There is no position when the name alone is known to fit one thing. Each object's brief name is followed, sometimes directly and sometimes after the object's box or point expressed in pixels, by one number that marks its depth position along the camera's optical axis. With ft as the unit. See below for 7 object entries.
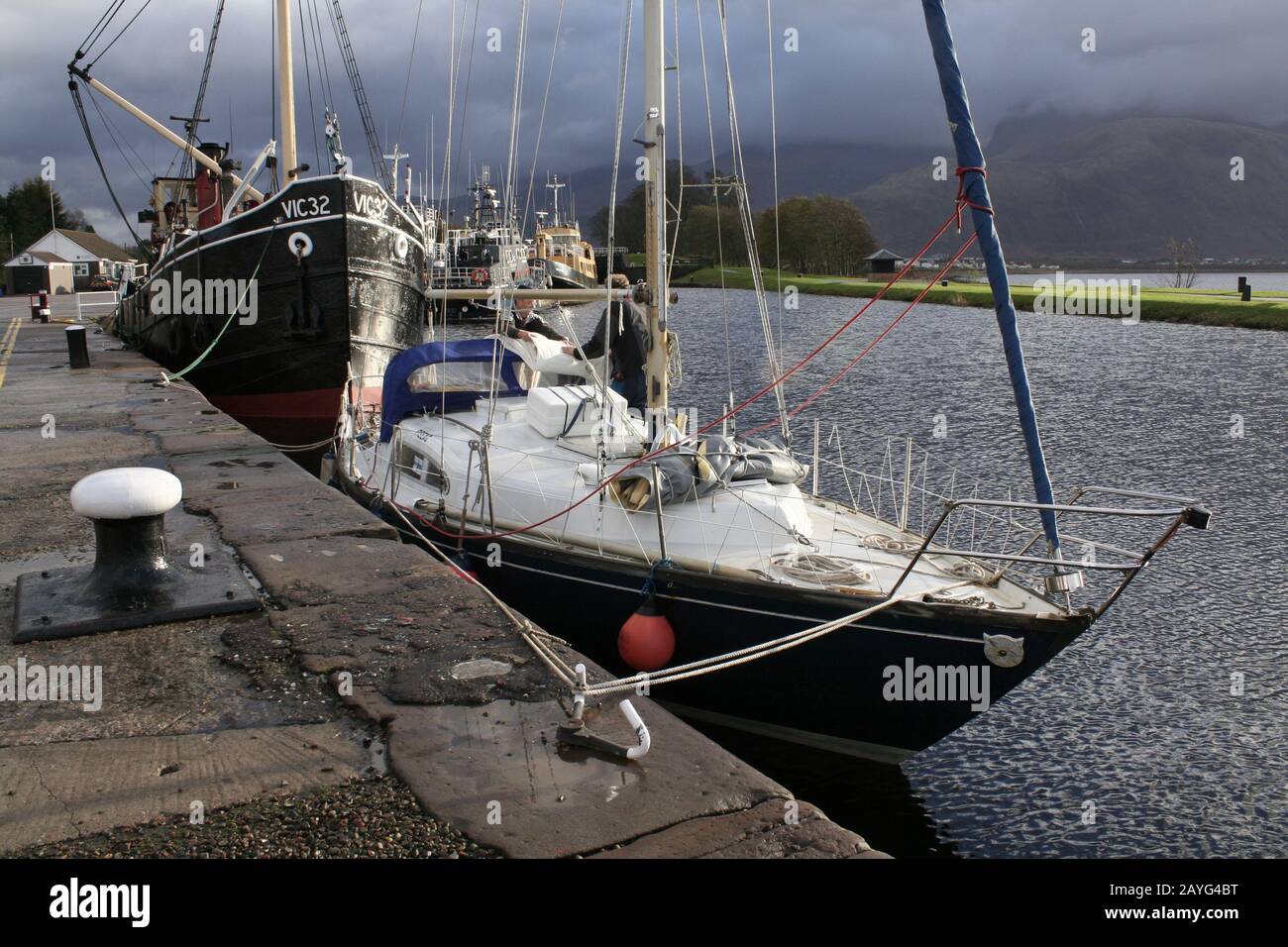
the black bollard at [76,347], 65.00
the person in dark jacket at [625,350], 36.73
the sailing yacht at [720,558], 26.23
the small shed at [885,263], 375.86
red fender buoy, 28.68
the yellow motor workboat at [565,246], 267.51
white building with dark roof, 257.96
